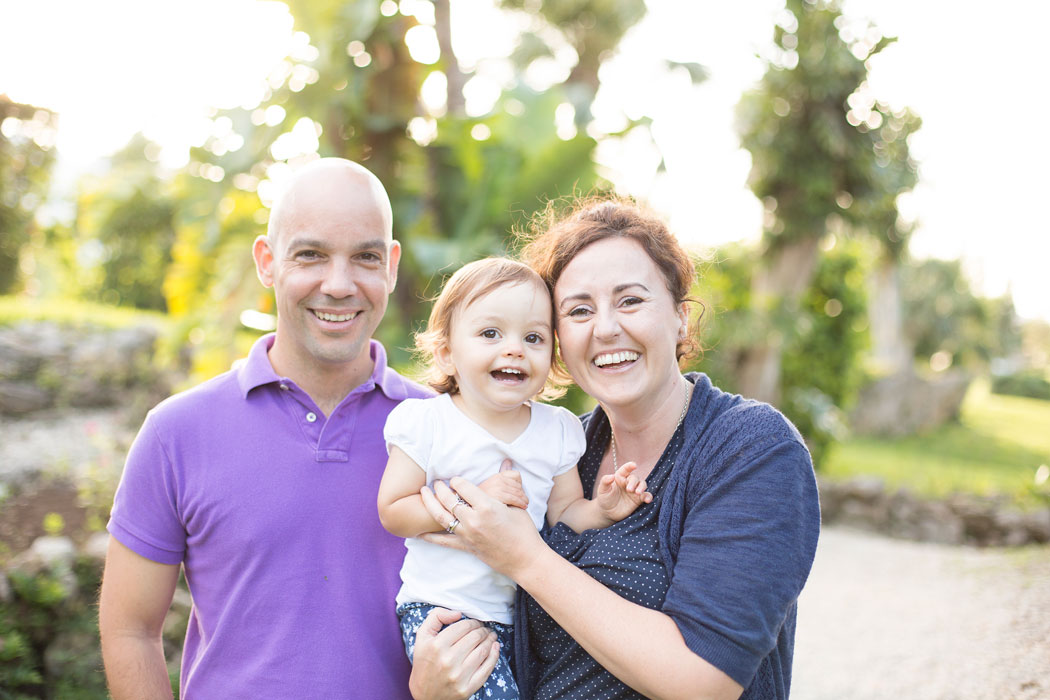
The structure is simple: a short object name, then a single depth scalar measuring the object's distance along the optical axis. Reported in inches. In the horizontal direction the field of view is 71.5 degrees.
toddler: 76.5
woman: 62.9
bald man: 76.9
